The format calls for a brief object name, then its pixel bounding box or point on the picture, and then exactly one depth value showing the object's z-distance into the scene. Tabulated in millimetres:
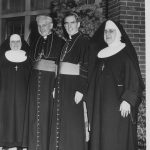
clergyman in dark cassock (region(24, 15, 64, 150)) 5773
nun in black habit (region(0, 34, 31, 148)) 6411
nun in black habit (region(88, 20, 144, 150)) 5082
